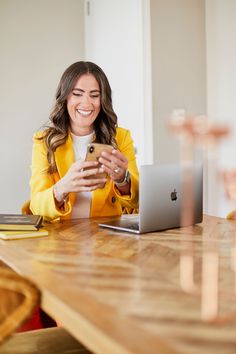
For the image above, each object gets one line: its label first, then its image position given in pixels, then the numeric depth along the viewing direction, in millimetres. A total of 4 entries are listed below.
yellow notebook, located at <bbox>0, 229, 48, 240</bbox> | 1421
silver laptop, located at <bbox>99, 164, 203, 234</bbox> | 1416
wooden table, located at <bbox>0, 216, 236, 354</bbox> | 637
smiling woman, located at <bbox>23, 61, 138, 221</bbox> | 1797
